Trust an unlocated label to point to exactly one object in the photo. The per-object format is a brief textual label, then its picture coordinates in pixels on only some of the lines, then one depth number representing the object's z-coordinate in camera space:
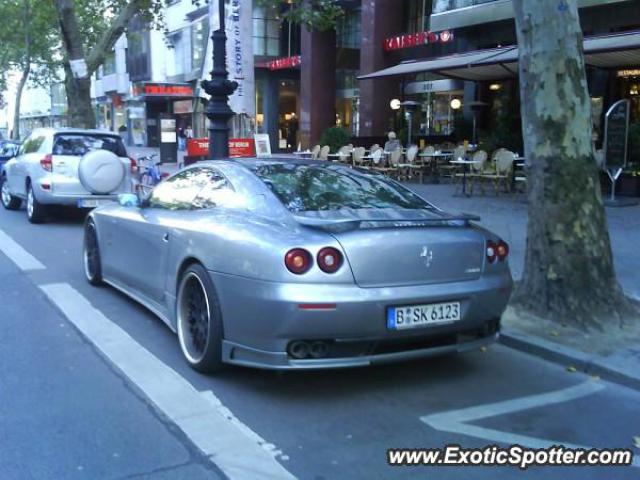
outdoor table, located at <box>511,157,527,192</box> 15.35
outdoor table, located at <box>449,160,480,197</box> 15.14
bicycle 16.05
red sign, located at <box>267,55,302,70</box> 31.02
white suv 11.38
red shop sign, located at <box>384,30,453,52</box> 23.16
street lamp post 11.45
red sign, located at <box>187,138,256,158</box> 14.51
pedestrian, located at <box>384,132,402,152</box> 20.83
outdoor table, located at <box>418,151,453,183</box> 19.00
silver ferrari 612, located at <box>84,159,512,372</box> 4.09
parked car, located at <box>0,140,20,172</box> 17.23
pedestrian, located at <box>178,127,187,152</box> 36.12
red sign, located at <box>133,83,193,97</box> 38.94
